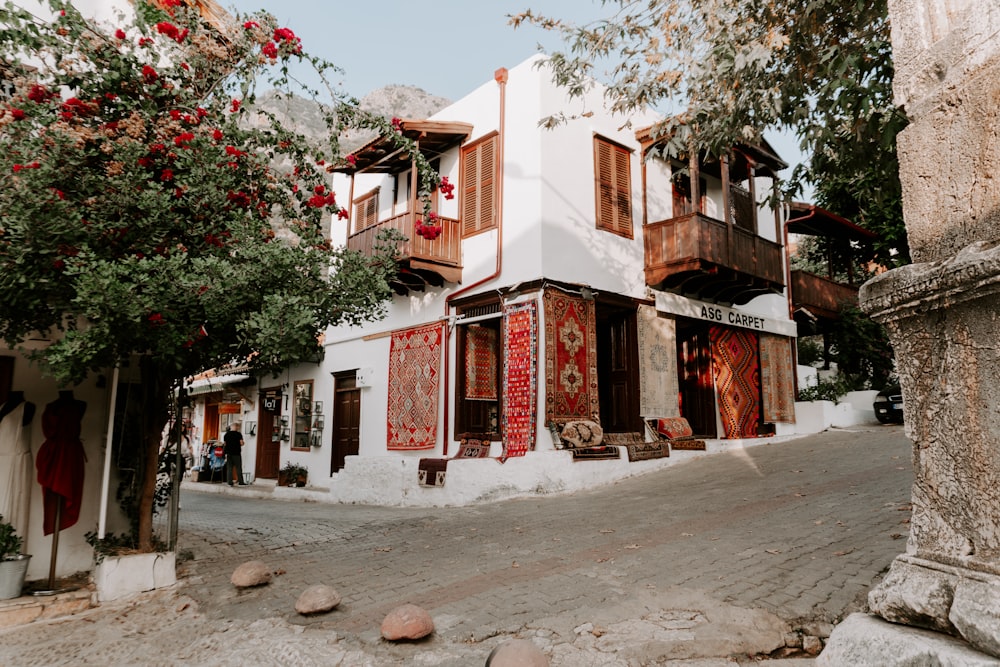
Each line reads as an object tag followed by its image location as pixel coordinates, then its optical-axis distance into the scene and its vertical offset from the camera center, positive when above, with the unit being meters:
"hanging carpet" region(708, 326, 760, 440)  13.67 +0.99
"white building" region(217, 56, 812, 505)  10.70 +2.23
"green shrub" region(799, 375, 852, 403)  16.06 +0.86
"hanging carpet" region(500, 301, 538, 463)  10.39 +0.77
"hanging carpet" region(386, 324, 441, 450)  12.25 +0.75
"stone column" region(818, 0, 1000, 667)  1.75 +0.24
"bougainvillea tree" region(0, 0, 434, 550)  4.71 +1.75
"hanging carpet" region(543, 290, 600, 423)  10.50 +1.12
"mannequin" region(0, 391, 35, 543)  5.88 -0.31
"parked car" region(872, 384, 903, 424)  14.82 +0.44
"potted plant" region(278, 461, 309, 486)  15.30 -1.17
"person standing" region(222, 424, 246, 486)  17.05 -0.72
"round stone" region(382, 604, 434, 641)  3.84 -1.19
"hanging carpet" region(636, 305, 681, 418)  11.91 +1.12
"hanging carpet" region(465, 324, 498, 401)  11.91 +1.16
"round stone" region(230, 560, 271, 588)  5.35 -1.25
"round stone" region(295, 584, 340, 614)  4.51 -1.23
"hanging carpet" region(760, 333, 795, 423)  14.53 +1.04
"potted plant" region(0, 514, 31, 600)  5.36 -1.15
